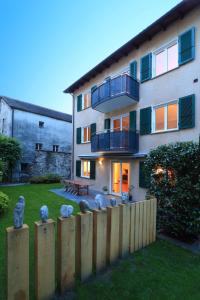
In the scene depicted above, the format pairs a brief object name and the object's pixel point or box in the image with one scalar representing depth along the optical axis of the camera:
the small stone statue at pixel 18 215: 2.49
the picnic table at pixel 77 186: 12.12
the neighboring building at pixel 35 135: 20.28
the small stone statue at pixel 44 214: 2.76
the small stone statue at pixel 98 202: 3.75
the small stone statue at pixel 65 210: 3.06
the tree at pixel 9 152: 17.22
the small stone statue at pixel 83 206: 3.46
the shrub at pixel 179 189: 5.15
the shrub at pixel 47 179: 17.92
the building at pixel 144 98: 8.70
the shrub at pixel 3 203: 7.45
